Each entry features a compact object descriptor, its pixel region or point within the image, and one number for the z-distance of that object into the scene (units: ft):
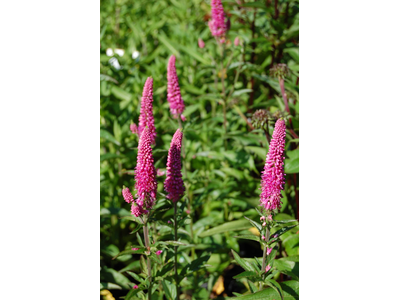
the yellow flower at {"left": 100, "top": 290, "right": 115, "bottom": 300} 7.21
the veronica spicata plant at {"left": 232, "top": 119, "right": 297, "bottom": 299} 4.04
